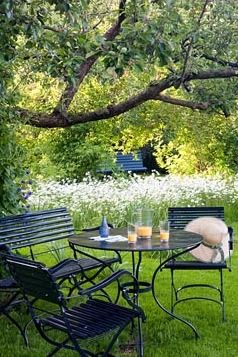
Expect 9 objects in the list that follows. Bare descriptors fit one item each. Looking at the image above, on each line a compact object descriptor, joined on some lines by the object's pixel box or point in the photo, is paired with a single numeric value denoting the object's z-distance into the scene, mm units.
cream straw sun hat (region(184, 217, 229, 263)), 5234
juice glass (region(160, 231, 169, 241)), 4598
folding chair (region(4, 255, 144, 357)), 3439
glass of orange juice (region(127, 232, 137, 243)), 4488
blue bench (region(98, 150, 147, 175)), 21078
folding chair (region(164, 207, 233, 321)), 5105
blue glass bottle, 4840
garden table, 4234
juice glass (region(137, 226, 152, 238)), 4754
